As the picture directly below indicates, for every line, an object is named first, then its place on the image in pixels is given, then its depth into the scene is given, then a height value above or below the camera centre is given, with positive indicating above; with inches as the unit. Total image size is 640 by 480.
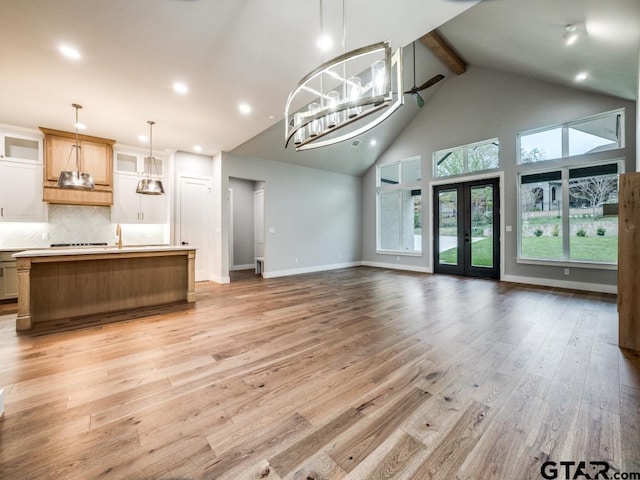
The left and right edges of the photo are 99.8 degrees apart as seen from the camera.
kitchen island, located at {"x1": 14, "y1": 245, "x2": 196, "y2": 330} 133.5 -23.9
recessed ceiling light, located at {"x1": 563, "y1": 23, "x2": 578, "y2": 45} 135.6 +106.7
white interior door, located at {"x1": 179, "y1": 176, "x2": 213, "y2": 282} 247.8 +19.6
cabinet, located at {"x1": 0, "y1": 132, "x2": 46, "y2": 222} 187.3 +43.5
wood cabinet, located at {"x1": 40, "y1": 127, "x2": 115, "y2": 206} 196.4 +57.8
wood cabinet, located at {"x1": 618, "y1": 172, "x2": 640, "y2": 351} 102.0 -9.8
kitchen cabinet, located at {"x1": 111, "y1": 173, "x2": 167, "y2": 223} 226.1 +30.7
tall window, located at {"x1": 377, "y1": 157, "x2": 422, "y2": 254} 310.2 +39.1
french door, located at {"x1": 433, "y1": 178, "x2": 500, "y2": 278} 252.7 +11.0
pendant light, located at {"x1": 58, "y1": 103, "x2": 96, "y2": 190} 144.9 +32.2
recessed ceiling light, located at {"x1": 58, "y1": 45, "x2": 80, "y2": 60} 109.8 +78.5
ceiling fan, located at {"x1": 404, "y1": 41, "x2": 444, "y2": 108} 187.2 +109.5
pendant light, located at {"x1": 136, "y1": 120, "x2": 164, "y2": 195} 170.1 +33.2
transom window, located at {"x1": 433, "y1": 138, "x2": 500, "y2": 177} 252.7 +80.5
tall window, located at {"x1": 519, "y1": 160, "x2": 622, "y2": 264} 195.3 +19.7
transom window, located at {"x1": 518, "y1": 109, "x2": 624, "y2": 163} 193.3 +78.8
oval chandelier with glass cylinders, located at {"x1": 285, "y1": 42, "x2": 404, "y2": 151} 77.7 +47.0
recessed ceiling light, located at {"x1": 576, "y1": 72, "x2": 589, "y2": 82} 174.4 +108.0
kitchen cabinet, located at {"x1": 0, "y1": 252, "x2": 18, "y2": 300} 180.7 -25.3
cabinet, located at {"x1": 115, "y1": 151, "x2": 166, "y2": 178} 230.5 +66.5
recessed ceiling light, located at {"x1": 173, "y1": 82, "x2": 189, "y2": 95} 139.5 +80.6
